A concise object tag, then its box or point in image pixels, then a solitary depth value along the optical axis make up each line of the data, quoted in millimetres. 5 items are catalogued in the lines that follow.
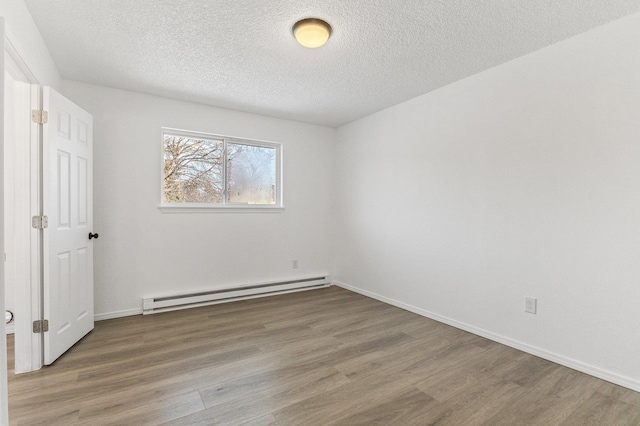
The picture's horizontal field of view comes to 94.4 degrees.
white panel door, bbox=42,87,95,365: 2207
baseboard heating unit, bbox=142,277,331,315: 3367
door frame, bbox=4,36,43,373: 2104
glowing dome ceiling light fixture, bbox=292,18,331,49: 2055
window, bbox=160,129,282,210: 3611
